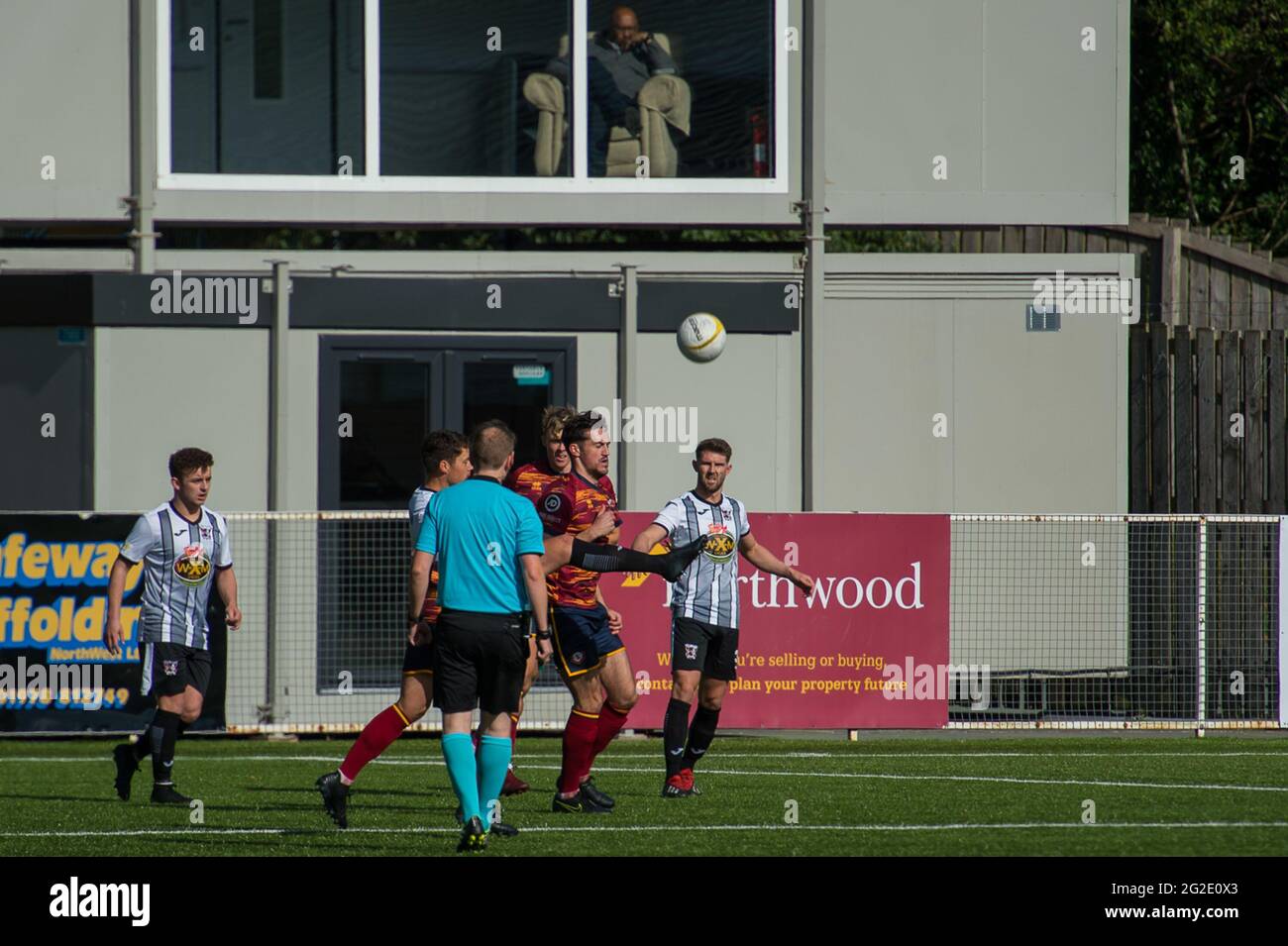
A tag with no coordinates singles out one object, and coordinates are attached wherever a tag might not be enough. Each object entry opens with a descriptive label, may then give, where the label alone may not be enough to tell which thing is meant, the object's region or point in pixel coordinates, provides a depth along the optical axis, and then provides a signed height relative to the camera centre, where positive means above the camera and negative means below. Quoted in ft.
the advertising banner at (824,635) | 47.42 -3.66
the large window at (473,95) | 53.21 +11.40
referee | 27.53 -1.76
